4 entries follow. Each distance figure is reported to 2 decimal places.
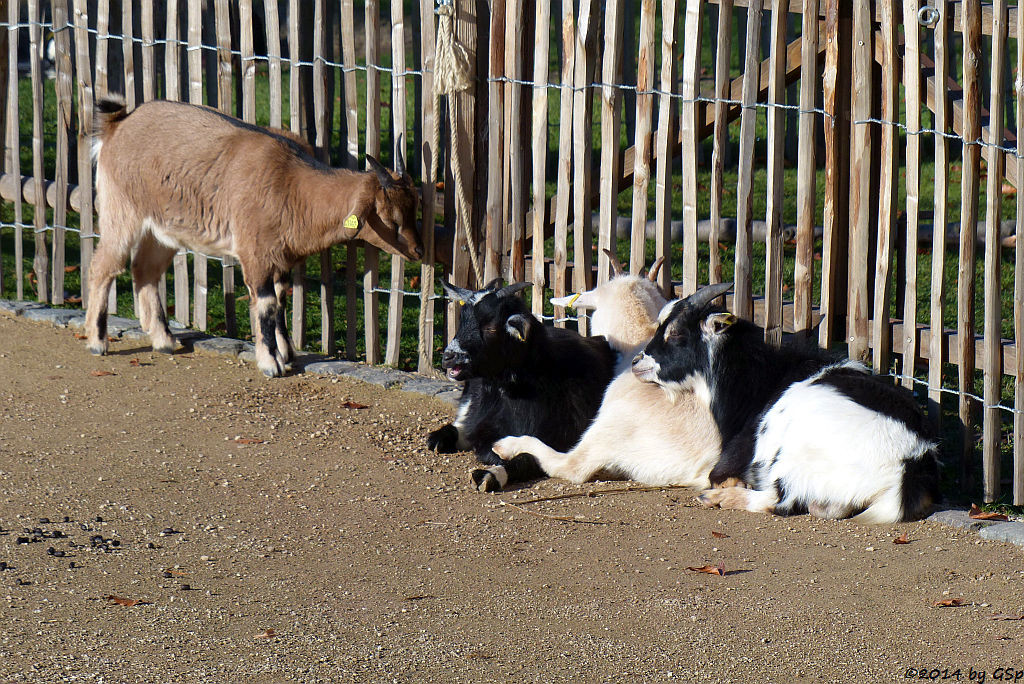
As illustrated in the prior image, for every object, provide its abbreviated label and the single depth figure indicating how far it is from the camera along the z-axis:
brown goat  13.41
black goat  10.91
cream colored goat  10.59
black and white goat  9.57
